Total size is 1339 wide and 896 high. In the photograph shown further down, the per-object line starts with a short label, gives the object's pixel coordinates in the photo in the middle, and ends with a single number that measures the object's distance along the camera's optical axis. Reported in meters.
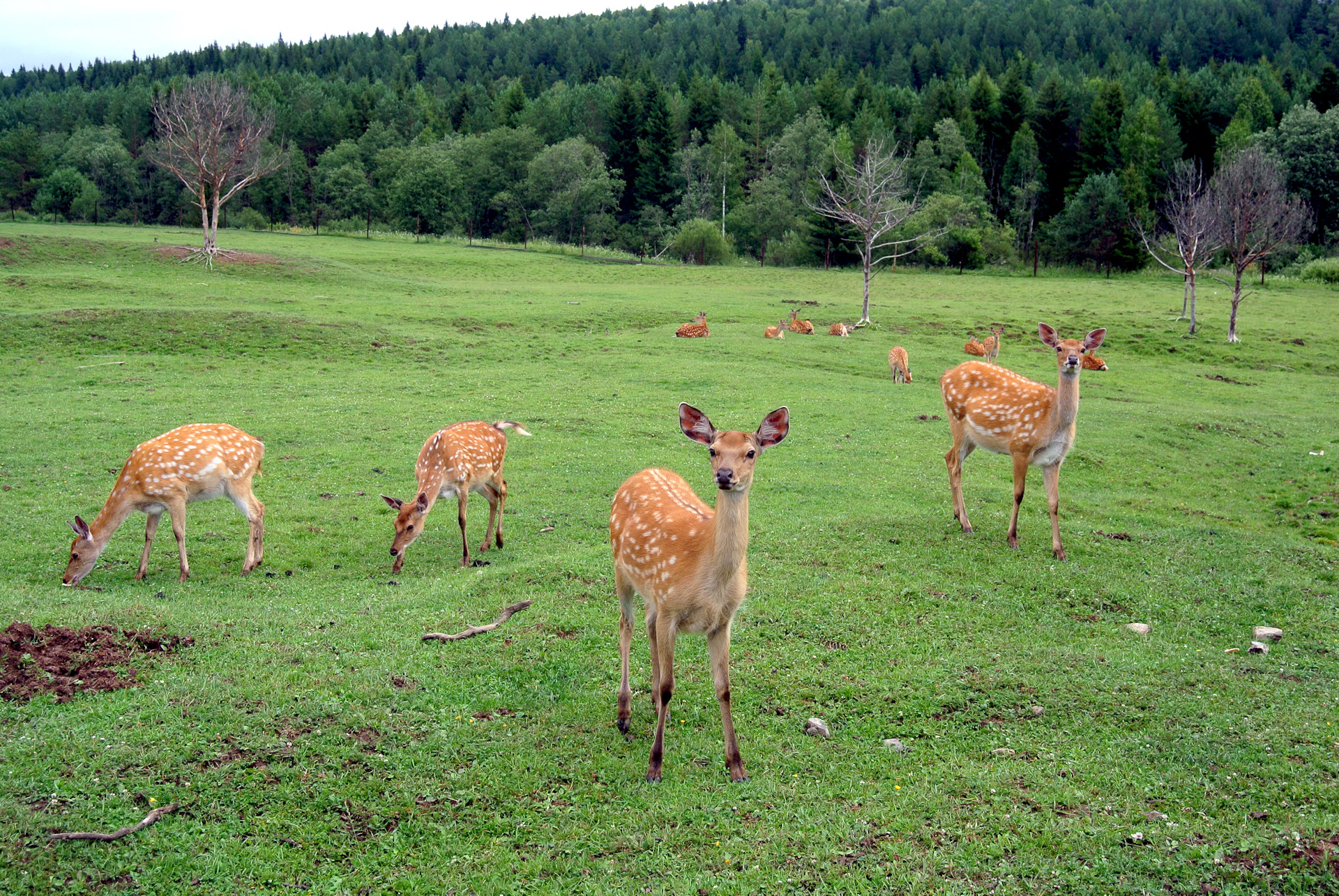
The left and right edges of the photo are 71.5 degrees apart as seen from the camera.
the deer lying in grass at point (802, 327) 37.28
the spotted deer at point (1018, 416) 12.89
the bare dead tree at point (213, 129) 49.25
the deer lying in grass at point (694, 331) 34.33
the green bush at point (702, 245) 73.00
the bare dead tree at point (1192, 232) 41.87
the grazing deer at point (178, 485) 11.74
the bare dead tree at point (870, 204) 43.22
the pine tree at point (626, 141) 97.00
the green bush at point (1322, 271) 59.81
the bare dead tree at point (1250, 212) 40.44
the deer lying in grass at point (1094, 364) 32.78
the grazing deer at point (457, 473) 12.58
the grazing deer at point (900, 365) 29.64
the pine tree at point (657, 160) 94.88
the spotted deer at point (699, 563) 6.59
